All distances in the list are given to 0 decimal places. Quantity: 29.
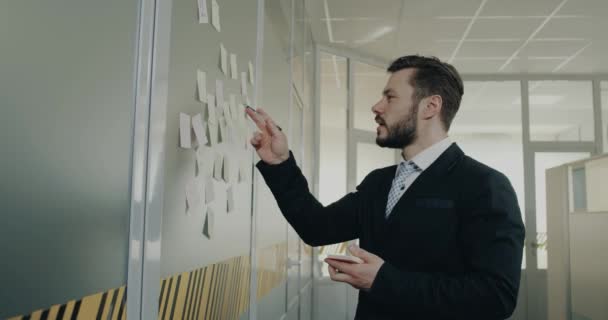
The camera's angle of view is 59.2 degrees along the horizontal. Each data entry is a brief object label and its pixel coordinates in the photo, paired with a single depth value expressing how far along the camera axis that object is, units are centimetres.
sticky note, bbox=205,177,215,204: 138
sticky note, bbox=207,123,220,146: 138
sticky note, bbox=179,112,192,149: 116
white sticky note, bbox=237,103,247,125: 171
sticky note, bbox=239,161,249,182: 177
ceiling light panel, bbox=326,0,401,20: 452
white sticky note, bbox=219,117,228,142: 148
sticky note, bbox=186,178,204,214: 123
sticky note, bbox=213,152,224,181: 145
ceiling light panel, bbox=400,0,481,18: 452
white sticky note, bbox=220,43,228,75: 148
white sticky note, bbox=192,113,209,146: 124
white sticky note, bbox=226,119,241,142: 157
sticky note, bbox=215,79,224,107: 144
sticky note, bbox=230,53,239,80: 161
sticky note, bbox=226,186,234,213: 162
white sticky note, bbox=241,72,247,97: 176
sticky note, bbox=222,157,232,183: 154
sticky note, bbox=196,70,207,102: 128
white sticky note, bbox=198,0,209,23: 128
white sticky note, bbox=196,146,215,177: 130
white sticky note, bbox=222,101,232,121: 152
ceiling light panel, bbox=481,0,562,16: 448
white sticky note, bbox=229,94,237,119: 161
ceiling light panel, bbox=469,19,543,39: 493
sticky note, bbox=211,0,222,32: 138
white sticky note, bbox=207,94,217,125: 136
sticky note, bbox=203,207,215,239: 137
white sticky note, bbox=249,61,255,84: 190
